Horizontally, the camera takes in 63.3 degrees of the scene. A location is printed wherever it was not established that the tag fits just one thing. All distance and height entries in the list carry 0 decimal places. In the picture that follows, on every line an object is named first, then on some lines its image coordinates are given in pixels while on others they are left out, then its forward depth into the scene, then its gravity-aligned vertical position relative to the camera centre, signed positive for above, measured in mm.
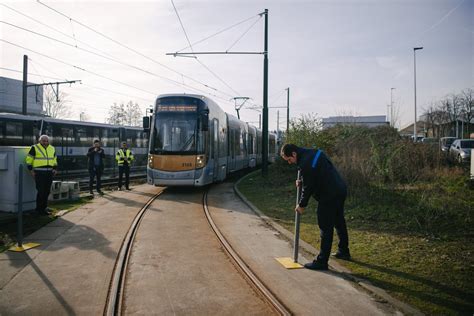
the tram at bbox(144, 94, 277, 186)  13180 +363
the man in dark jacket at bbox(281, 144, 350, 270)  5395 -523
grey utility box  8720 -629
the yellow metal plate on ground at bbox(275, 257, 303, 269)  5566 -1661
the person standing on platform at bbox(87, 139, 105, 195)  13352 -366
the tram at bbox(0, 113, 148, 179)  18422 +804
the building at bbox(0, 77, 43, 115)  45250 +6745
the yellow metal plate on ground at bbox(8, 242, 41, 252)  6108 -1557
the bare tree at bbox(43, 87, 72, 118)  52875 +6621
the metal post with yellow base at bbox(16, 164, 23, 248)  6113 -966
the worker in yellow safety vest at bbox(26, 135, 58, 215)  8695 -402
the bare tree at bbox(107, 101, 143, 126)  63869 +6080
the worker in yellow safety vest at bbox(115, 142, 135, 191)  14469 -324
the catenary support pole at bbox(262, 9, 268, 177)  17422 +2496
